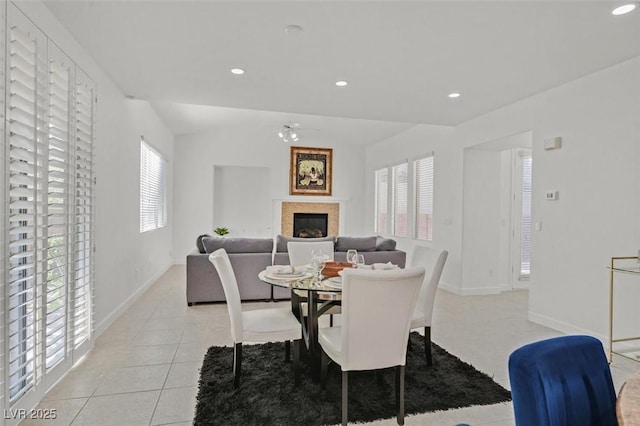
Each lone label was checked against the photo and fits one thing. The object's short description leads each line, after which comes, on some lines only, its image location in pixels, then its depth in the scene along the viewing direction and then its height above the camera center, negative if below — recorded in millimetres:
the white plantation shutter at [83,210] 2795 -41
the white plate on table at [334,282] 2365 -505
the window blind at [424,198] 6293 +219
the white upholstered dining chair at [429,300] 2768 -726
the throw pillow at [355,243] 4992 -484
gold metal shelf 2893 -530
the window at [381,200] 8052 +218
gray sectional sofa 4590 -701
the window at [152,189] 5340 +278
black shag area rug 2131 -1233
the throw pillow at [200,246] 4843 -537
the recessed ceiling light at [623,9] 2311 +1344
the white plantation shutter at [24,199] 1938 +32
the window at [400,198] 7163 +240
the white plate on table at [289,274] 2664 -505
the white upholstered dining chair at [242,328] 2412 -829
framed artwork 8523 +904
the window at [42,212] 1954 -51
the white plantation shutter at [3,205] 1844 -6
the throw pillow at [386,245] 5137 -515
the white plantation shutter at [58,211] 2363 -46
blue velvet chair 945 -482
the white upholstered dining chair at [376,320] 1880 -610
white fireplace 8500 -55
